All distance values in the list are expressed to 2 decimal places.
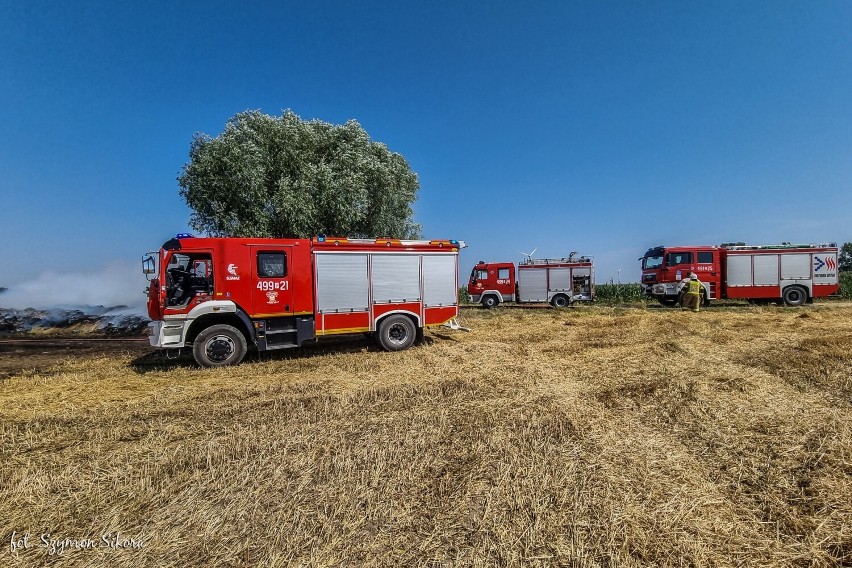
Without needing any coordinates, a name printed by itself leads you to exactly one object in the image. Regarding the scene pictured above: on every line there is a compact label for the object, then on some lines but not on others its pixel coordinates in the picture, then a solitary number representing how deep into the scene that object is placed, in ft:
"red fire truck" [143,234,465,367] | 26.08
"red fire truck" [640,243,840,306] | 62.23
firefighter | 51.98
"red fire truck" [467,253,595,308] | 75.05
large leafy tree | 52.24
